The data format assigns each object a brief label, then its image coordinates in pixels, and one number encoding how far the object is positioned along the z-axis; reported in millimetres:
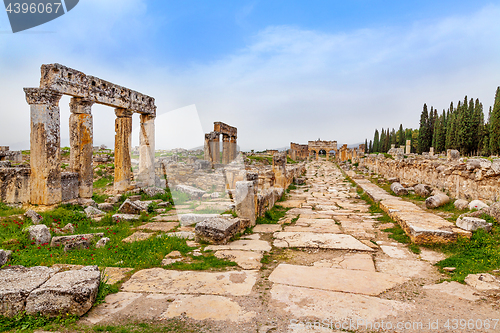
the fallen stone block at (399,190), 10389
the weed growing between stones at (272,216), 7043
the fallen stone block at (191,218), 6837
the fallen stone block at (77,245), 4762
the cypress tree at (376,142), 66375
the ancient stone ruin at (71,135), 8219
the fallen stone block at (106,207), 8961
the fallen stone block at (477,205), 6215
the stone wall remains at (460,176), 6767
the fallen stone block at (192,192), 10742
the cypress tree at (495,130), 30672
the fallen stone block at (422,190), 9445
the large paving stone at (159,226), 6527
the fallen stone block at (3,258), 3515
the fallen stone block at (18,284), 2516
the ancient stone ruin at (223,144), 21609
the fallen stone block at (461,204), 6975
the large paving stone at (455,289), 2960
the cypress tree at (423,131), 47250
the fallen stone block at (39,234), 5133
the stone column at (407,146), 39819
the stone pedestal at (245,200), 6330
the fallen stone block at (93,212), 7958
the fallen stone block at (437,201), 7625
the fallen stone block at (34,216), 6698
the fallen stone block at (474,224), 4809
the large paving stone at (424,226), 4770
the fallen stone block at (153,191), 11102
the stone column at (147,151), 13297
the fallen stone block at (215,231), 5059
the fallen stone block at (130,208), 8195
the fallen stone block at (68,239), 5021
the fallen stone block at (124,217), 7276
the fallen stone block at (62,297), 2533
